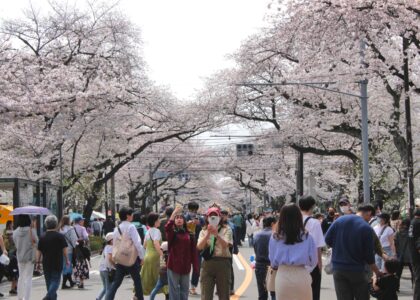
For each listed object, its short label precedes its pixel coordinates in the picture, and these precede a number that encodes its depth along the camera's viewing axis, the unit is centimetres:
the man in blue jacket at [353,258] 830
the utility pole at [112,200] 4913
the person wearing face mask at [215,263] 1014
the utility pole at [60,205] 2961
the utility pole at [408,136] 2093
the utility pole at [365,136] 2252
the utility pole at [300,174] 3953
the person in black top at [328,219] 1886
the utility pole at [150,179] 6348
